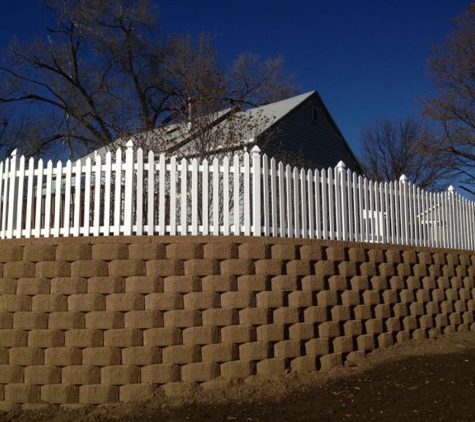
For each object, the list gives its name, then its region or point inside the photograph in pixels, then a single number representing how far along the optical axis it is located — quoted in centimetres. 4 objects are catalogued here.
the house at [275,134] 982
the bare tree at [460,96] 2261
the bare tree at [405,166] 2964
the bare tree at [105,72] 2505
